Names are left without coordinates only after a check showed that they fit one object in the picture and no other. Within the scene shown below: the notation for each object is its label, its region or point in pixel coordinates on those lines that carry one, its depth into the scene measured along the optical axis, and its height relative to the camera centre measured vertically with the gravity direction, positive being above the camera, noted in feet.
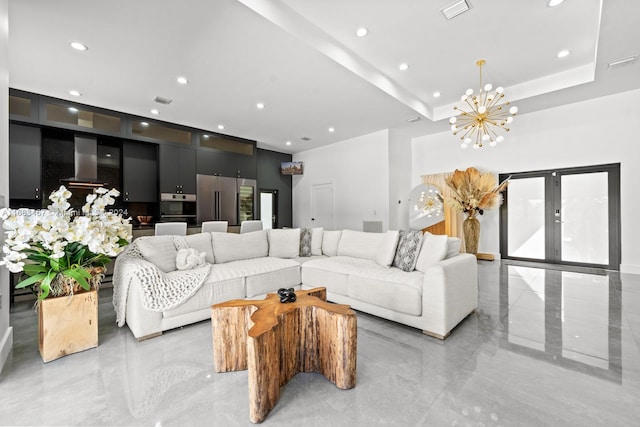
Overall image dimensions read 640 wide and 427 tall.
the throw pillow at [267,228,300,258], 12.84 -1.46
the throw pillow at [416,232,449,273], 8.81 -1.28
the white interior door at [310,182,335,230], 24.30 +0.69
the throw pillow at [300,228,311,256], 13.11 -1.41
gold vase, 18.69 -1.38
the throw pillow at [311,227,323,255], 13.38 -1.42
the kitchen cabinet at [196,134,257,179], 20.27 +4.54
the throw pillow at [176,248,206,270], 9.50 -1.61
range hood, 15.59 +2.94
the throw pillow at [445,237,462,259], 9.26 -1.20
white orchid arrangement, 5.76 -0.58
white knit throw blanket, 7.62 -2.08
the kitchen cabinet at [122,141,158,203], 17.37 +2.78
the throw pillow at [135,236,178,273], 9.11 -1.28
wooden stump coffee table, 4.84 -2.59
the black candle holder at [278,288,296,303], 6.23 -1.89
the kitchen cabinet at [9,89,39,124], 13.46 +5.45
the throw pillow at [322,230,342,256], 13.10 -1.42
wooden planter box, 6.48 -2.72
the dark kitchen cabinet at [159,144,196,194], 18.19 +3.08
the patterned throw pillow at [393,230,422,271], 9.59 -1.37
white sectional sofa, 7.66 -2.09
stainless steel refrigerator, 19.97 +1.19
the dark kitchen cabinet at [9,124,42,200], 13.75 +2.73
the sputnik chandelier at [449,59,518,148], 13.29 +5.90
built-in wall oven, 18.20 +0.42
